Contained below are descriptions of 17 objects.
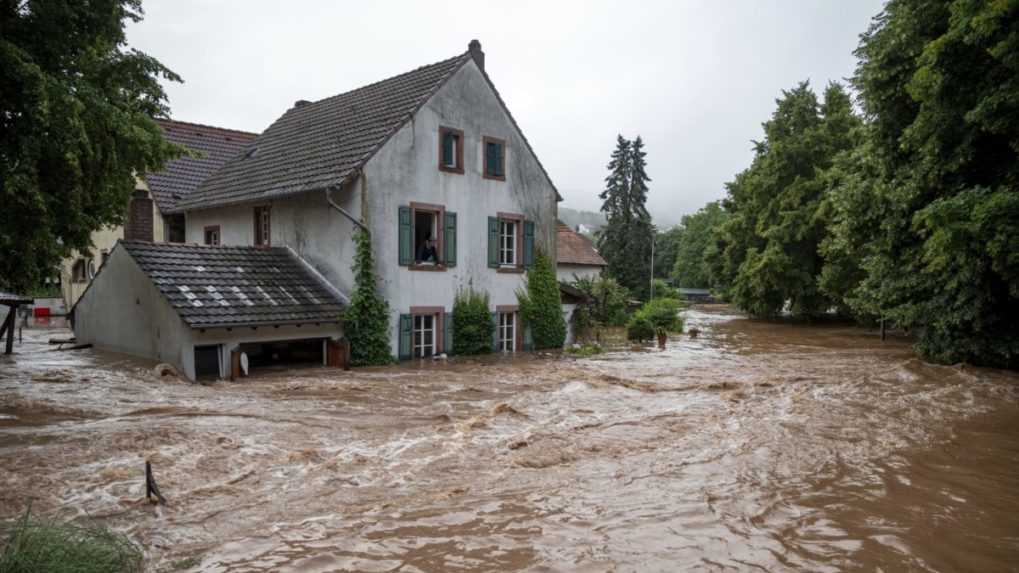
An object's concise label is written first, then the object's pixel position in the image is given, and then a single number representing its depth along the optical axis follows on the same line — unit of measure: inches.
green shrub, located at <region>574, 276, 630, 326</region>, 1387.8
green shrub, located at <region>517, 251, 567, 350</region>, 890.1
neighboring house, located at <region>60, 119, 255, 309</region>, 1017.5
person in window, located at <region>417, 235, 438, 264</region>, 794.8
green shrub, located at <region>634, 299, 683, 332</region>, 1334.9
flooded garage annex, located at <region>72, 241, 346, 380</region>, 615.2
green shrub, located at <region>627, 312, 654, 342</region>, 1171.9
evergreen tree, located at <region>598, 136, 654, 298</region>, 2217.0
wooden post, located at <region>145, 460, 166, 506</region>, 288.2
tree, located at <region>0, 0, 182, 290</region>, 380.8
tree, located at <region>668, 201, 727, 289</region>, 3823.8
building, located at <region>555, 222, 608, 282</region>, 1727.4
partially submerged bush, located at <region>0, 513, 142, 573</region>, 197.3
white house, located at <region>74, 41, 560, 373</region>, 743.7
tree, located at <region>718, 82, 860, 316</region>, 1512.1
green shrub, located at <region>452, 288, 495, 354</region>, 813.9
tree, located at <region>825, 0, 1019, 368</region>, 572.4
